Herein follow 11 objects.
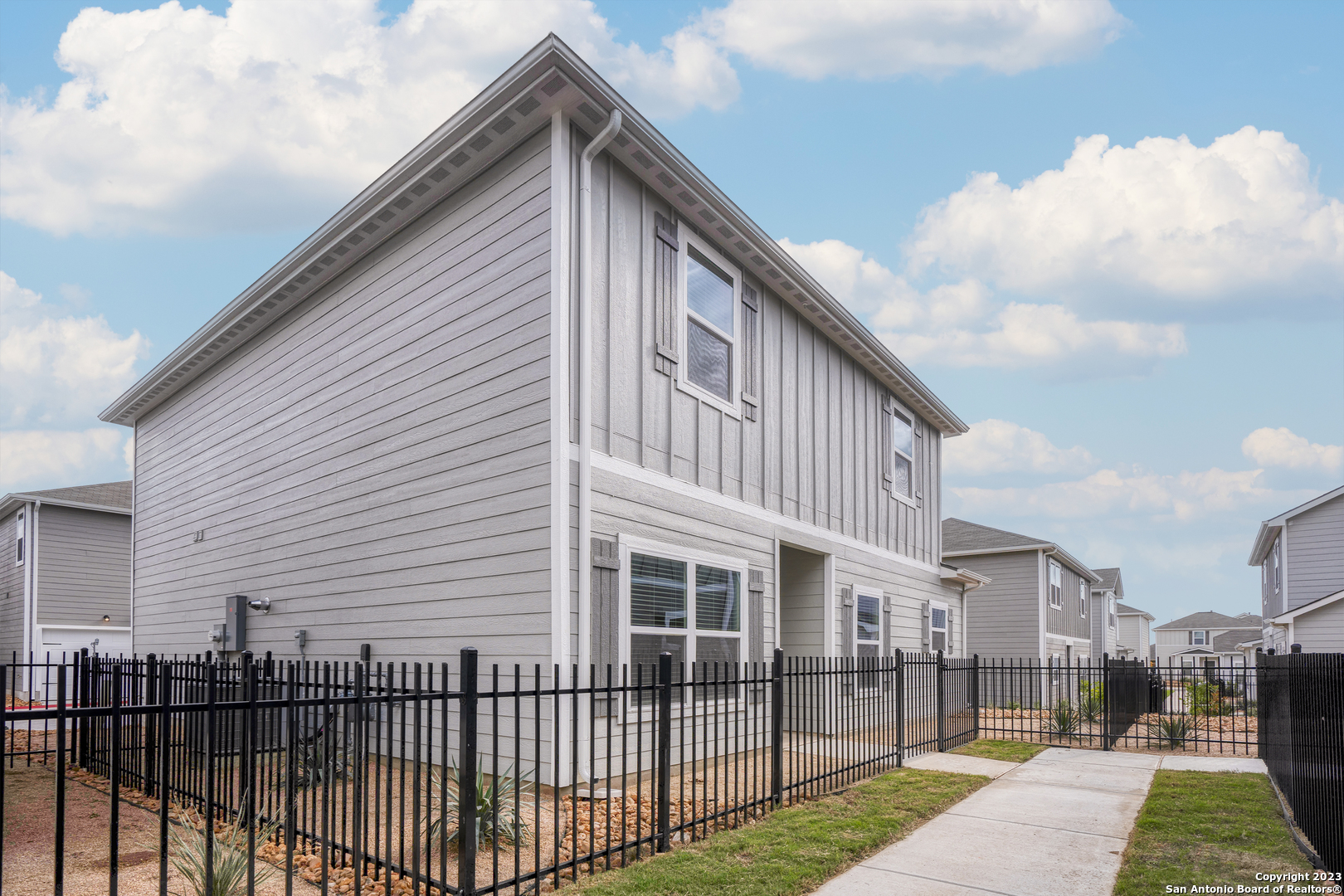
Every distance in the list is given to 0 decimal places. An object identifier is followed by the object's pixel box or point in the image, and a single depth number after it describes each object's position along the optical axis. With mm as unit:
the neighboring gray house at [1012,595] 27922
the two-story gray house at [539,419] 8859
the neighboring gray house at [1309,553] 26781
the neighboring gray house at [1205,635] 72688
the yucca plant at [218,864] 4973
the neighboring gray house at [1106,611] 46594
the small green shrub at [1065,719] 14758
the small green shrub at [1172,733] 14039
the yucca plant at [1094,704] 14836
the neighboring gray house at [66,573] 23984
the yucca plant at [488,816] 5426
